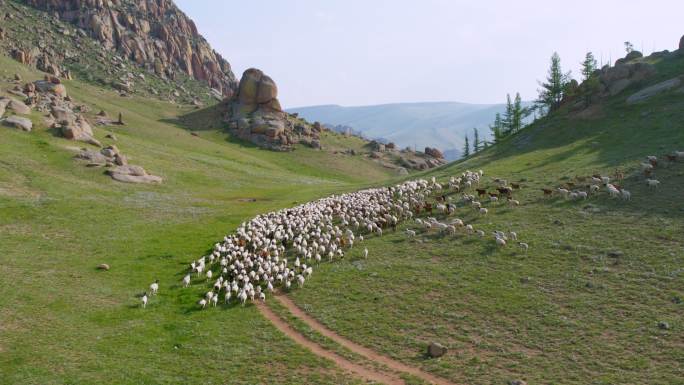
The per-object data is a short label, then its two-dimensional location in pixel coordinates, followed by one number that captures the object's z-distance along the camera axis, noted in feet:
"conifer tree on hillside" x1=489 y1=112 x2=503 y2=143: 359.46
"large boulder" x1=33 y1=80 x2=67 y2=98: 352.28
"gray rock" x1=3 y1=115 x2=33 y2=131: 211.82
